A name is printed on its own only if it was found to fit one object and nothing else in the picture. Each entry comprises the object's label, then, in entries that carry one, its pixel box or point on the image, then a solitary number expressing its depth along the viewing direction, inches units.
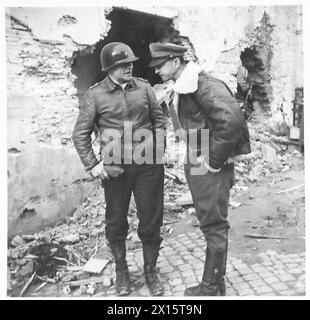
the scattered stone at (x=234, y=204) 215.6
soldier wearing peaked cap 116.9
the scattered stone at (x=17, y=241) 173.9
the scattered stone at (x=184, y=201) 211.3
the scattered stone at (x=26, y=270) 156.5
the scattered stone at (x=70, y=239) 178.2
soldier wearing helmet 129.9
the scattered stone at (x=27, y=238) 178.7
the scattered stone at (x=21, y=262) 162.4
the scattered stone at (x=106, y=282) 146.3
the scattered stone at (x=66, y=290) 145.5
